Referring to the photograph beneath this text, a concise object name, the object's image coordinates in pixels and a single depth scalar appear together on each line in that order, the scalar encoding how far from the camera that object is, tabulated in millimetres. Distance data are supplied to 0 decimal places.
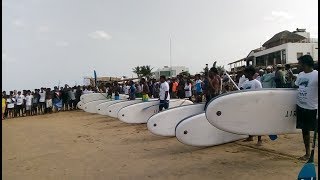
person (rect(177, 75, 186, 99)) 11081
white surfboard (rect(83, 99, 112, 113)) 12277
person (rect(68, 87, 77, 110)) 14651
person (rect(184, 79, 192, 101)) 10836
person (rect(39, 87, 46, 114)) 14180
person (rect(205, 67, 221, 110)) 6227
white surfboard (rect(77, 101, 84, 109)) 13515
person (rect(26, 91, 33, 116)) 14033
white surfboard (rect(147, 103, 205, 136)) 6095
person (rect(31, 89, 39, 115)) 14268
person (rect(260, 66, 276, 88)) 7752
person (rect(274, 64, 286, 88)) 7296
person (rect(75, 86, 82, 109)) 14778
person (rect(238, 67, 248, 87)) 6864
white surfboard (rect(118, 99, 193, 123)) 8227
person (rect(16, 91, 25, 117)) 13948
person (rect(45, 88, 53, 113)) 14190
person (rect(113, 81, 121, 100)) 11576
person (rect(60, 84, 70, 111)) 14649
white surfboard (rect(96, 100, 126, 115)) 10858
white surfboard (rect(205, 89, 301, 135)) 3986
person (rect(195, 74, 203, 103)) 10375
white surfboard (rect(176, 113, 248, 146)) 4967
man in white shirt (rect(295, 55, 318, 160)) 3596
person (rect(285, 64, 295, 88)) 7428
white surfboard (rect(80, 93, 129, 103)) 13386
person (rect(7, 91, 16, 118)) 14183
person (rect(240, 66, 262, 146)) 4781
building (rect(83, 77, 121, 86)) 21068
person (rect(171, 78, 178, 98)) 11042
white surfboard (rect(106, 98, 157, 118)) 9860
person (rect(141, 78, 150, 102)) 10596
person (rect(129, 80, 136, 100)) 11176
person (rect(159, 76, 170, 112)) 7449
